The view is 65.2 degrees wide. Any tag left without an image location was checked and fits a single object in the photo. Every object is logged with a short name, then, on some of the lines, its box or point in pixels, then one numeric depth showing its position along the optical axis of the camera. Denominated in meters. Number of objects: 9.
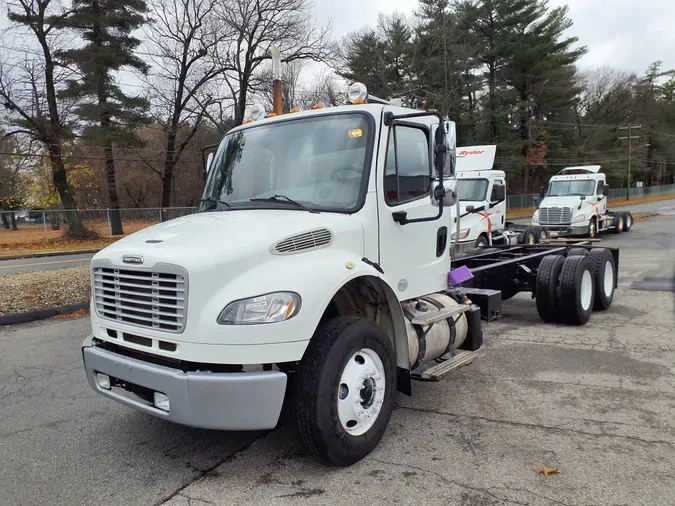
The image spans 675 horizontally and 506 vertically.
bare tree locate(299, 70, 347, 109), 29.55
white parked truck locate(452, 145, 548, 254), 15.20
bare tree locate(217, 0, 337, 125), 33.88
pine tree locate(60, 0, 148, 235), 27.28
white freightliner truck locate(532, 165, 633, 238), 20.53
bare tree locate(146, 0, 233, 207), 33.59
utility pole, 59.94
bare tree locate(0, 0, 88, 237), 25.92
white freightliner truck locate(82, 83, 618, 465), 3.15
